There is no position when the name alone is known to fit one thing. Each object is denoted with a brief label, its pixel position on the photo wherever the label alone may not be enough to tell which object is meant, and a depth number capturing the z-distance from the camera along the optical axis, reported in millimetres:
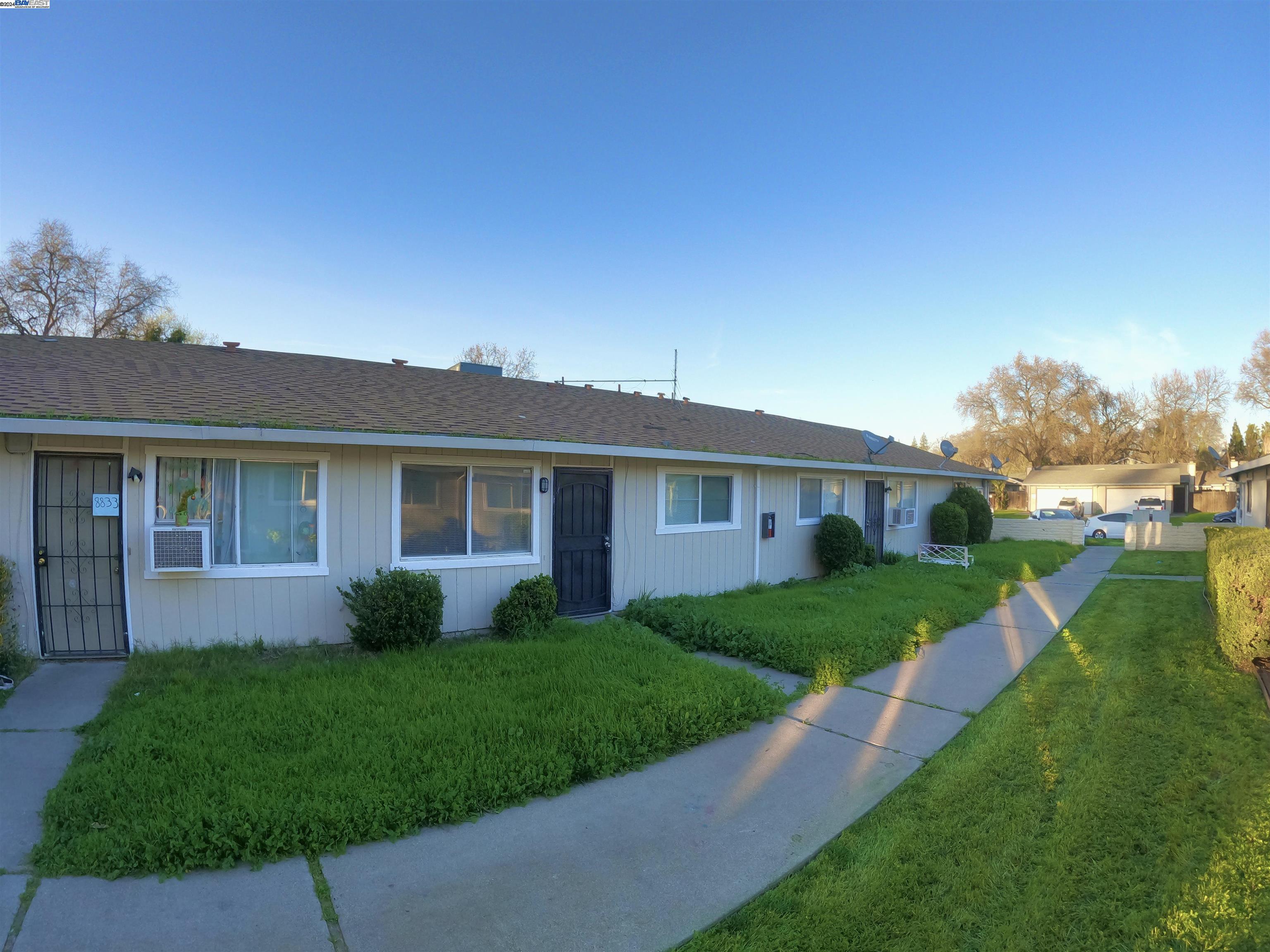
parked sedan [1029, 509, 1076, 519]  32156
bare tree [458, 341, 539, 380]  42969
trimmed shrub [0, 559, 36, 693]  5742
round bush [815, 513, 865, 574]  12555
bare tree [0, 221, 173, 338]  26422
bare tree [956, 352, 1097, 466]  48406
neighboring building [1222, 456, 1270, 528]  14648
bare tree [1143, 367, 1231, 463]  47812
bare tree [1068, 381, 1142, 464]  48781
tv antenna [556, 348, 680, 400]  20062
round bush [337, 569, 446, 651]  6520
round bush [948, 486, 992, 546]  19703
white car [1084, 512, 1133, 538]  26516
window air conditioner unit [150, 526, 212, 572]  6207
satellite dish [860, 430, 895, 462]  14672
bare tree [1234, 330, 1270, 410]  38625
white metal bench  14575
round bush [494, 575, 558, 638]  7445
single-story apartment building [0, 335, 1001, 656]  6234
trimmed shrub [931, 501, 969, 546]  17922
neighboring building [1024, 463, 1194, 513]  36531
